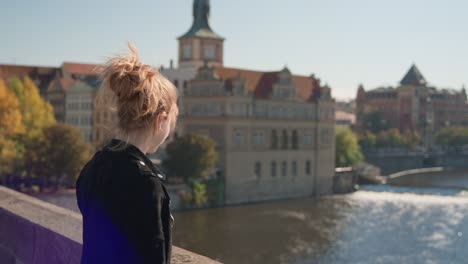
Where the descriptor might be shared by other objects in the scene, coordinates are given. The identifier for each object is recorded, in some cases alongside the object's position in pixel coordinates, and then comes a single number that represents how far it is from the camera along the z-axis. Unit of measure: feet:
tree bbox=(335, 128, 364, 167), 176.04
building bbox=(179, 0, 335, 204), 131.03
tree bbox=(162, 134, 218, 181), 117.60
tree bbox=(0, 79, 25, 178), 104.01
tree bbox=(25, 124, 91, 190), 104.94
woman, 6.22
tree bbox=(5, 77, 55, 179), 105.91
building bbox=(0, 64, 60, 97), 180.14
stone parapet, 10.89
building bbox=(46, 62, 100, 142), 166.61
